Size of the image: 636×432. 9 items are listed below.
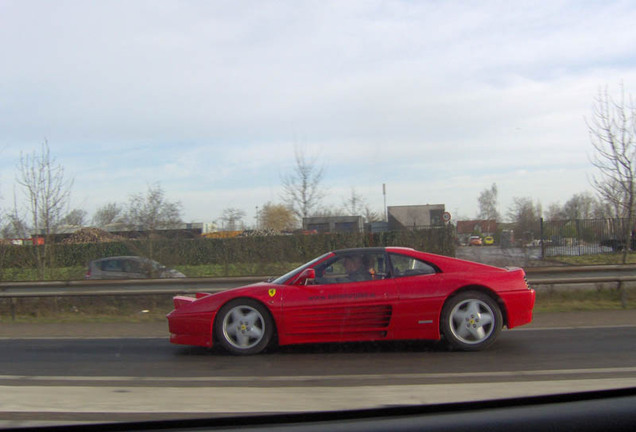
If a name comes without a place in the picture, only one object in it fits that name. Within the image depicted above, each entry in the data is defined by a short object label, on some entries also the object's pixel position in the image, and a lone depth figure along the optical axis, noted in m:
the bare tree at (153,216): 17.22
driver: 6.44
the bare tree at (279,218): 19.21
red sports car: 6.22
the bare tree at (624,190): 14.36
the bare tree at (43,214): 16.12
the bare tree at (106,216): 21.79
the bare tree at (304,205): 17.87
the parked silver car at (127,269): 14.67
